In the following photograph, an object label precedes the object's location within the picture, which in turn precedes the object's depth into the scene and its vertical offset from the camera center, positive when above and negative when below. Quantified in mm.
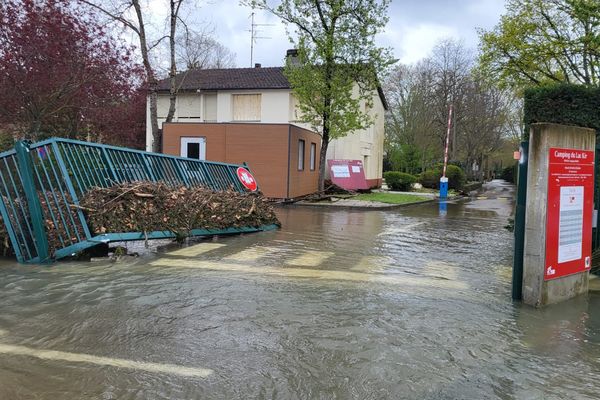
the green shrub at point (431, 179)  33500 +268
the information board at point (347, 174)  25391 +359
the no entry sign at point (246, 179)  11438 -3
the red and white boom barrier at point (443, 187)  25656 -203
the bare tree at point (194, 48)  21562 +6166
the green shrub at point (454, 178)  31688 +346
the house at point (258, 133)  19828 +2070
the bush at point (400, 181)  31047 +96
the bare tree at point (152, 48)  19828 +5436
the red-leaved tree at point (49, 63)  12070 +2963
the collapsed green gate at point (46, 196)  7199 -318
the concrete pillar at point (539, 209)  5195 -253
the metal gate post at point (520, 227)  5480 -472
